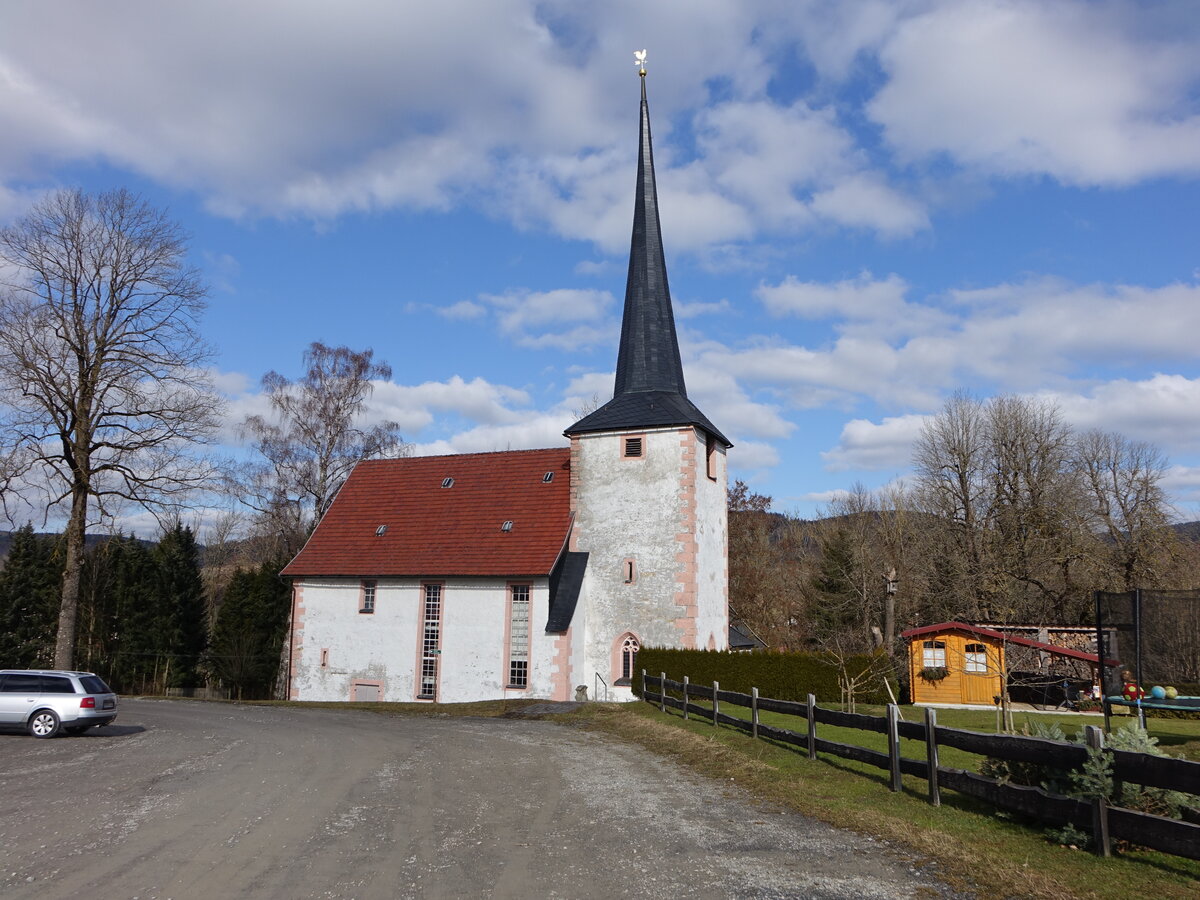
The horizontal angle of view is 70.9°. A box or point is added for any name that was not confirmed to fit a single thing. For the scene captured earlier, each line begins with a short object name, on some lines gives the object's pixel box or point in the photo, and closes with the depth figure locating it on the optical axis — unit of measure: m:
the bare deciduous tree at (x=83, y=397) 25.08
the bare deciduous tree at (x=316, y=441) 37.38
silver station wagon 17.14
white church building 27.73
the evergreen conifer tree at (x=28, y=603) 43.22
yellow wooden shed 28.97
